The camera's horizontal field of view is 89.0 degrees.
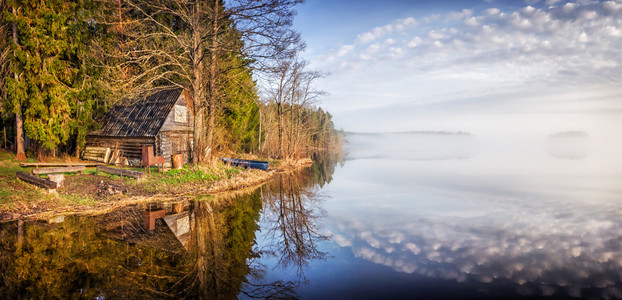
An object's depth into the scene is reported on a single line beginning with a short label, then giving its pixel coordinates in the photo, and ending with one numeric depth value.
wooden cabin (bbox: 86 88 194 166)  20.38
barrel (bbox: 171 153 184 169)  15.68
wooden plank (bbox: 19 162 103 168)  15.27
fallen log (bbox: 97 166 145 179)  13.96
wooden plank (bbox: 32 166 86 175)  12.53
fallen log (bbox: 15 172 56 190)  10.73
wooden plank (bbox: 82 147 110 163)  21.59
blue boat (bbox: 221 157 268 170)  21.05
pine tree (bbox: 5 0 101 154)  17.59
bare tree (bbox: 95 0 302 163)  14.73
